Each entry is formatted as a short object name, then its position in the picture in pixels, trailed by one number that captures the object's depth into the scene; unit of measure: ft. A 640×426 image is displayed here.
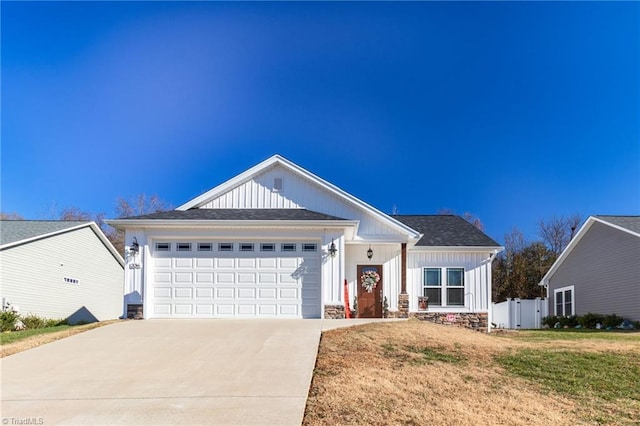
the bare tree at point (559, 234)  140.67
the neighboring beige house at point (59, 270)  67.77
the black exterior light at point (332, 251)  53.21
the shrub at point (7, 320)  53.67
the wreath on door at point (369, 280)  61.21
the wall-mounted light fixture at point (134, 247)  52.37
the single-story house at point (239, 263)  52.65
